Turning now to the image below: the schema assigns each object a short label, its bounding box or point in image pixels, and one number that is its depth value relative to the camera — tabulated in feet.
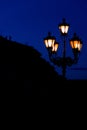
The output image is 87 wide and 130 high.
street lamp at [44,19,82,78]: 42.24
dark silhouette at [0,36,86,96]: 77.51
